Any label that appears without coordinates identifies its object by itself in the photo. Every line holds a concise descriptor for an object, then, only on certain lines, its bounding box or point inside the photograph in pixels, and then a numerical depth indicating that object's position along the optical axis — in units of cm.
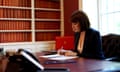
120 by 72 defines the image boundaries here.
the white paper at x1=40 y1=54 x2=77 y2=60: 181
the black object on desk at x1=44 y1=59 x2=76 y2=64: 160
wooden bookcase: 316
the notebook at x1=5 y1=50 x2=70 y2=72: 109
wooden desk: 132
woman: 196
